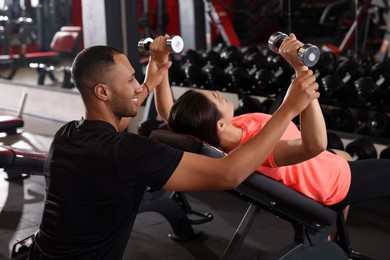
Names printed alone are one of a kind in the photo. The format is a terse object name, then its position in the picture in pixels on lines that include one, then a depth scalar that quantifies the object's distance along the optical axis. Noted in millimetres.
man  1325
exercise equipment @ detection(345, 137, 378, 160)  3012
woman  1700
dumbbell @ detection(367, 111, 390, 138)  3373
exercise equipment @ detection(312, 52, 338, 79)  3795
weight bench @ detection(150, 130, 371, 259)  1787
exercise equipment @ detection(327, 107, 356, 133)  3621
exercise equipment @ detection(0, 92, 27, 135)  4008
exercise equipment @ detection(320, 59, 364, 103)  3564
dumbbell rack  3574
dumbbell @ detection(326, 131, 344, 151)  3070
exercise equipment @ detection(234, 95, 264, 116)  4004
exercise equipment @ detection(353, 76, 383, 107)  3391
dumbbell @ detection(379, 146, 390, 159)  2967
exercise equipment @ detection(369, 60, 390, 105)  3462
